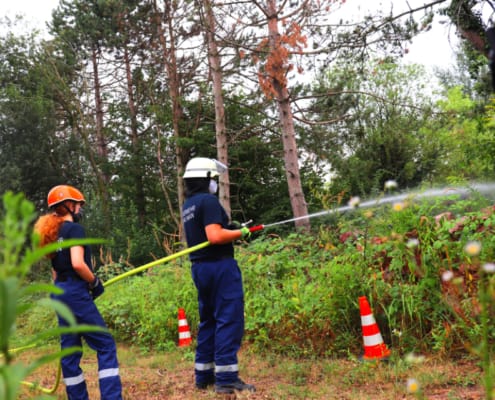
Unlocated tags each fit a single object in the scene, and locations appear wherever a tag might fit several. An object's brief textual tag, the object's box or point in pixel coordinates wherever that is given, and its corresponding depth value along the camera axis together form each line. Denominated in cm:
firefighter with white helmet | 440
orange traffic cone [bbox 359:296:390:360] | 456
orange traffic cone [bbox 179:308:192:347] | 666
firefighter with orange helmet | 399
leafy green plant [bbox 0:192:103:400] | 81
